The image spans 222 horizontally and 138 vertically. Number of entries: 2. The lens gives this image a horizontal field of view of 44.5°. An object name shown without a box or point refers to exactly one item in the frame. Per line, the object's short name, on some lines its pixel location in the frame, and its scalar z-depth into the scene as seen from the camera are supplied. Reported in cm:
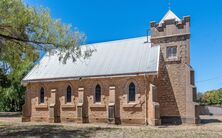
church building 2497
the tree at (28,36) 1700
